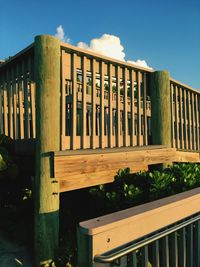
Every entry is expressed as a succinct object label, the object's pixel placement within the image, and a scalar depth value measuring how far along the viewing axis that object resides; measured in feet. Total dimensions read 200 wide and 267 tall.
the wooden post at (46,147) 9.73
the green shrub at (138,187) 11.09
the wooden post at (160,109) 14.73
